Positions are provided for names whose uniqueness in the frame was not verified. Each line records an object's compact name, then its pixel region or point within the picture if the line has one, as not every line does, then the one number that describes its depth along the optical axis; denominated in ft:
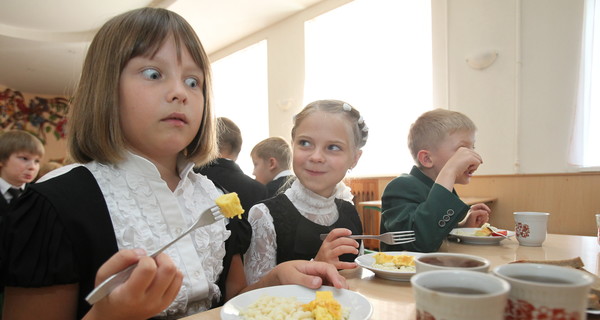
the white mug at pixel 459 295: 1.19
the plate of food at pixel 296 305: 2.12
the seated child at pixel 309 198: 4.51
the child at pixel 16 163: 10.48
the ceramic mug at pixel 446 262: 1.75
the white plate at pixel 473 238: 4.42
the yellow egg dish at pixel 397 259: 3.10
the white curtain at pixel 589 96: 10.56
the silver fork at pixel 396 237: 3.70
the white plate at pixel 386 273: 2.84
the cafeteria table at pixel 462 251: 2.26
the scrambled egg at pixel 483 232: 4.67
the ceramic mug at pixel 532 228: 4.12
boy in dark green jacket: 4.08
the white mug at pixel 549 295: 1.26
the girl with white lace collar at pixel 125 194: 2.48
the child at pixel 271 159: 11.18
